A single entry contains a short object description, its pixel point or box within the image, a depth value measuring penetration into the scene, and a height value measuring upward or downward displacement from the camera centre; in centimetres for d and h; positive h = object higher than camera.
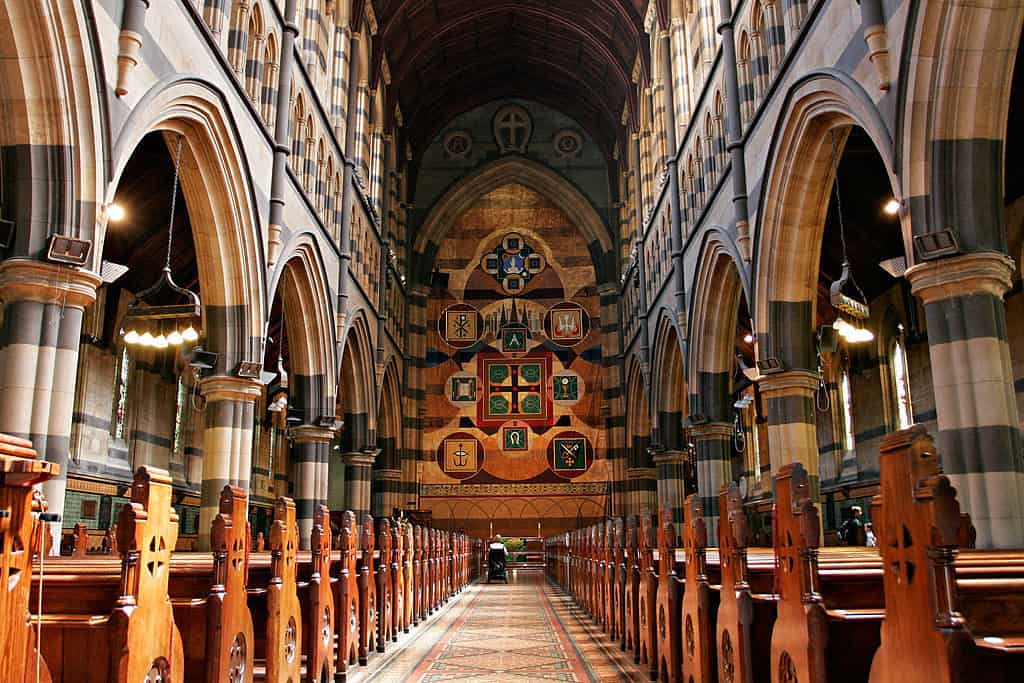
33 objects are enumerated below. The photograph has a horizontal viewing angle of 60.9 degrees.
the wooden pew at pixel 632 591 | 818 -64
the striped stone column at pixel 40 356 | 760 +150
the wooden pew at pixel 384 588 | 877 -64
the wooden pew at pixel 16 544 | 249 -4
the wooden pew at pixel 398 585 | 965 -67
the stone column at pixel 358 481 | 2173 +110
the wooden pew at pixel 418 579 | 1125 -70
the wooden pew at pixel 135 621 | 348 -38
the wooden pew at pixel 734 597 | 450 -39
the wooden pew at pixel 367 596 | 794 -66
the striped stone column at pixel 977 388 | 711 +109
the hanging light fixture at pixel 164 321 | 1006 +267
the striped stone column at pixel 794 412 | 1188 +146
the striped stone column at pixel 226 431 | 1210 +132
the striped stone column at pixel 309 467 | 1678 +113
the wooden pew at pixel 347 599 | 699 -61
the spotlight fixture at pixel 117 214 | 1465 +534
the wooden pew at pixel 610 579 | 975 -64
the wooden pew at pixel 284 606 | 534 -50
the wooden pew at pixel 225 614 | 441 -45
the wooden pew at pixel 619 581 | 913 -61
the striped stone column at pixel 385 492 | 2706 +102
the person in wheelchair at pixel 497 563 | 2150 -94
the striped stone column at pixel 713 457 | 1661 +124
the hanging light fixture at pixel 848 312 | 938 +231
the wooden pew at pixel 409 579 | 1051 -65
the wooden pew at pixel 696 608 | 529 -53
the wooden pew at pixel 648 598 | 713 -62
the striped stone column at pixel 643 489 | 2645 +101
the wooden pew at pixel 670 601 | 620 -55
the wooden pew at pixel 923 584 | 261 -20
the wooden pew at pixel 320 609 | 628 -61
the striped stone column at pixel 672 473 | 2109 +118
